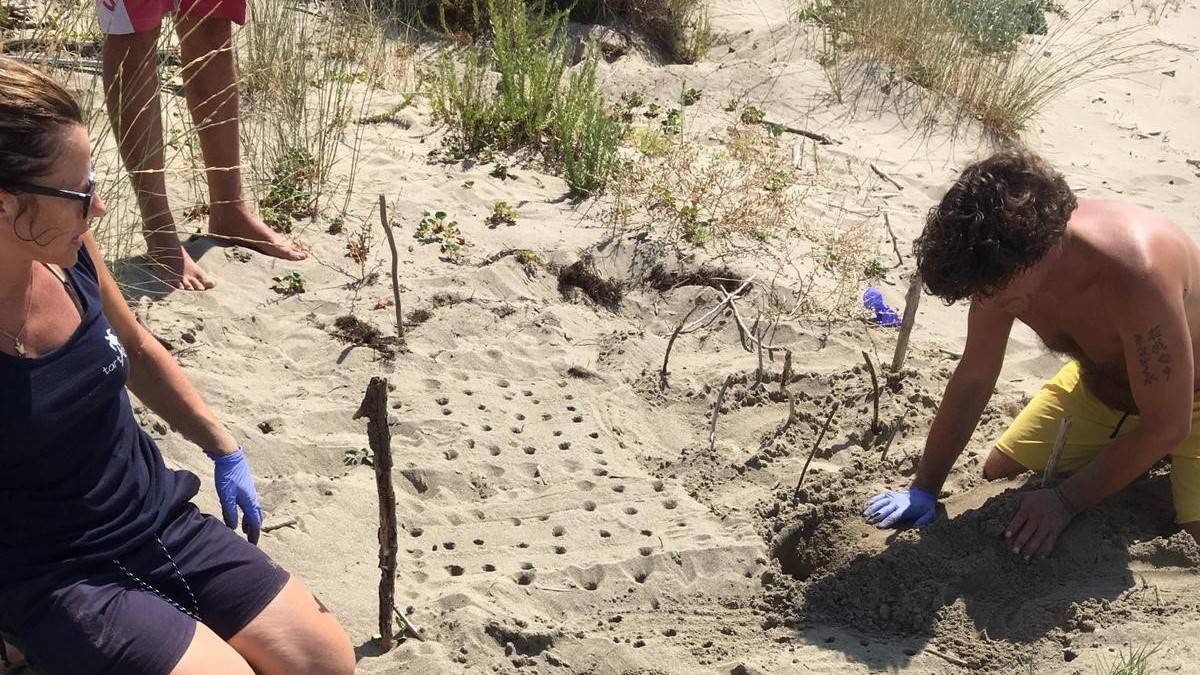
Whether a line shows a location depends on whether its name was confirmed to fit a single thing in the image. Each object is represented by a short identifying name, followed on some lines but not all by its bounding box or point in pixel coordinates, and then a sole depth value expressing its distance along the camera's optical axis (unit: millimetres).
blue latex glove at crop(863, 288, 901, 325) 4656
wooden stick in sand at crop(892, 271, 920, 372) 4055
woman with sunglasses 2174
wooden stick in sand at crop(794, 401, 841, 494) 3480
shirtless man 2730
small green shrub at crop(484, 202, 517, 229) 5012
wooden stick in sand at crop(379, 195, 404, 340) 3938
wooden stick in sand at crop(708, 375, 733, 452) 3916
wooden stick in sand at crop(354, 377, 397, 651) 2594
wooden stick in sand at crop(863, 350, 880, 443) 3711
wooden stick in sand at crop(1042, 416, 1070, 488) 3182
